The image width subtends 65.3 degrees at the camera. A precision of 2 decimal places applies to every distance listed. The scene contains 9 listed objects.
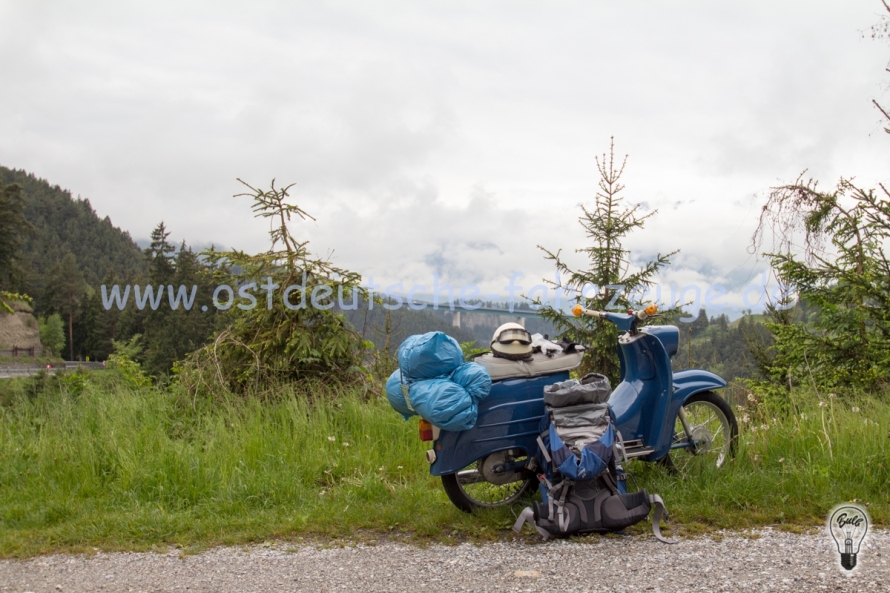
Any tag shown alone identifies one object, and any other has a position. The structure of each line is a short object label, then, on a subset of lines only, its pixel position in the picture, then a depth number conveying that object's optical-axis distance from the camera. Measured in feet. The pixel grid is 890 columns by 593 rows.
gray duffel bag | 13.42
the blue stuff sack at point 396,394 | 14.21
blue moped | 13.99
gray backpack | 12.57
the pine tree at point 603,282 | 28.73
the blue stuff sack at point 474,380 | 13.41
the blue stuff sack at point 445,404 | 12.97
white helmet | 14.44
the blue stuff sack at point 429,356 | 13.38
